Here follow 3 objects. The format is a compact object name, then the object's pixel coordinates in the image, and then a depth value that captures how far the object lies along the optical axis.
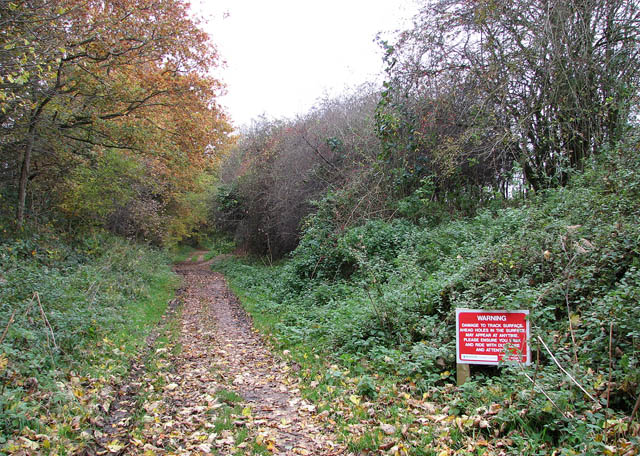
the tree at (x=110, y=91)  8.95
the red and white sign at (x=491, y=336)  4.60
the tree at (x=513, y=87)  9.49
